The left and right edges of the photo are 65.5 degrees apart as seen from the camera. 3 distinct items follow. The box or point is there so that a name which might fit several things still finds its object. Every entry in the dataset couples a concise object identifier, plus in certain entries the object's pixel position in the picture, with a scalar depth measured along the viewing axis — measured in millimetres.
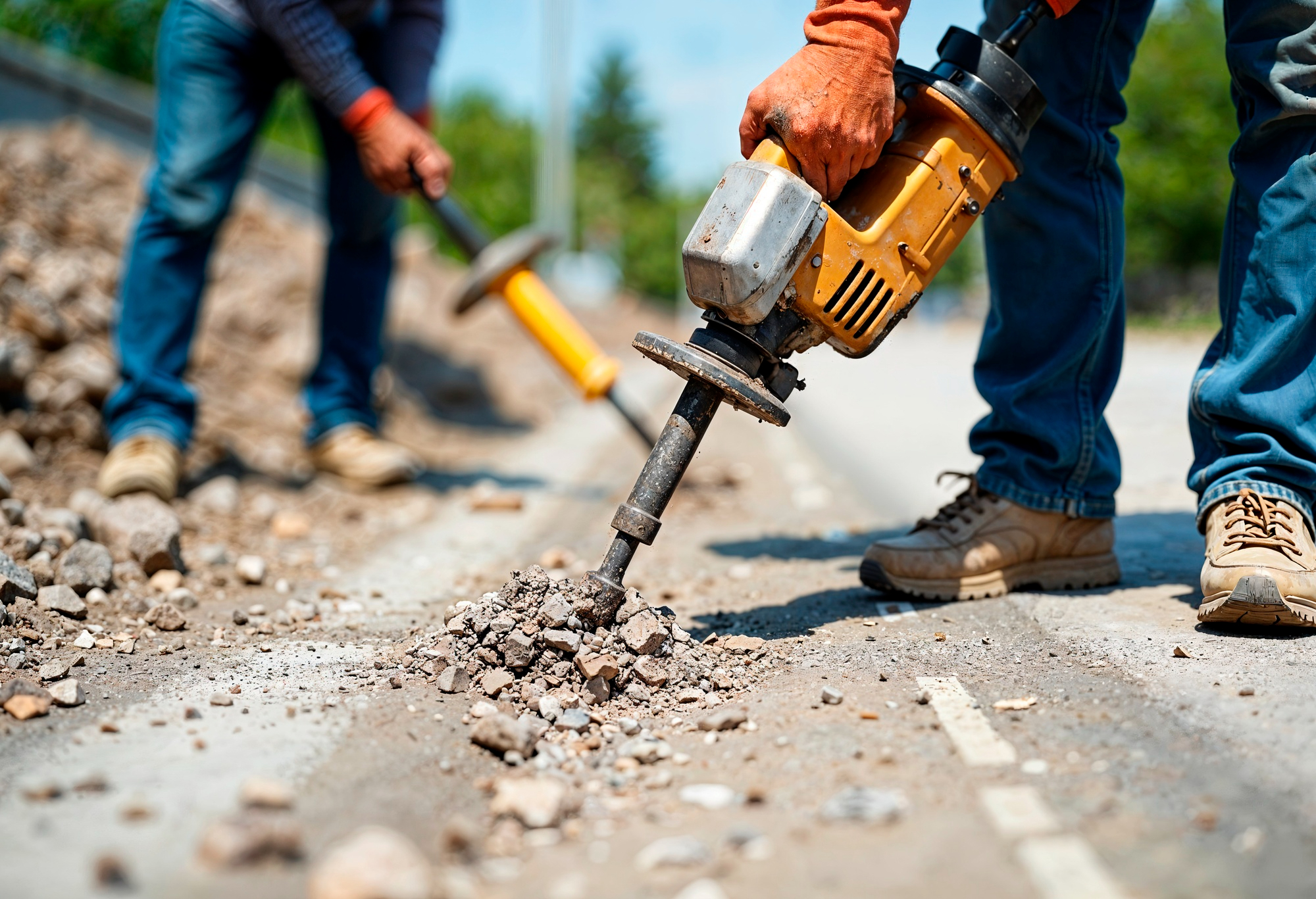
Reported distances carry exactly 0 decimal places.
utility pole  15508
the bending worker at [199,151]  3178
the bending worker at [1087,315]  1812
